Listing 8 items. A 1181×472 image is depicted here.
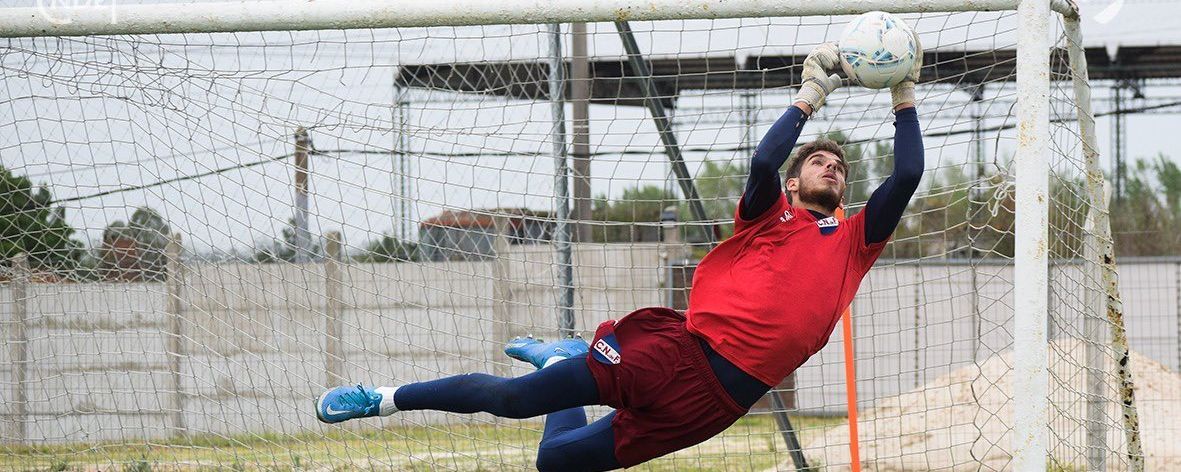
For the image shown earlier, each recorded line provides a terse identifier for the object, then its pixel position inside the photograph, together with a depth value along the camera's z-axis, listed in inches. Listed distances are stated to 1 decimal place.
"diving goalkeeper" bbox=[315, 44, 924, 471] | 333.4
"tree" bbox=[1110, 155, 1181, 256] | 1466.5
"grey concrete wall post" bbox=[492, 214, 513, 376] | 641.6
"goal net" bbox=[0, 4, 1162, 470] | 463.8
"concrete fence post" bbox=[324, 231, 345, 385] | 653.3
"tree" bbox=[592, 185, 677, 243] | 1026.0
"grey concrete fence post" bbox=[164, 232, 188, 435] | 566.2
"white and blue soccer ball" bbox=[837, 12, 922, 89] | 331.3
